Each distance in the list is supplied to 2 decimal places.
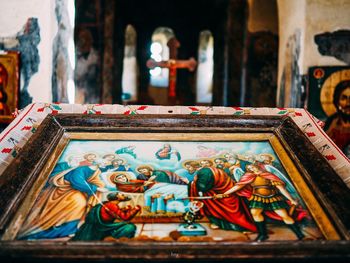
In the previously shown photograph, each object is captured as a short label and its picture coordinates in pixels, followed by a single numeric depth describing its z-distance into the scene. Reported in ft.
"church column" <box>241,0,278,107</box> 24.88
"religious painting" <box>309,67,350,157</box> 15.08
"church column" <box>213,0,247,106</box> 29.12
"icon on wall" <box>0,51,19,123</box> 12.44
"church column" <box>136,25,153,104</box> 45.78
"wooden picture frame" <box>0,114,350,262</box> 4.31
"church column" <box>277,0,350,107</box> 15.34
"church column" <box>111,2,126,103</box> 31.94
